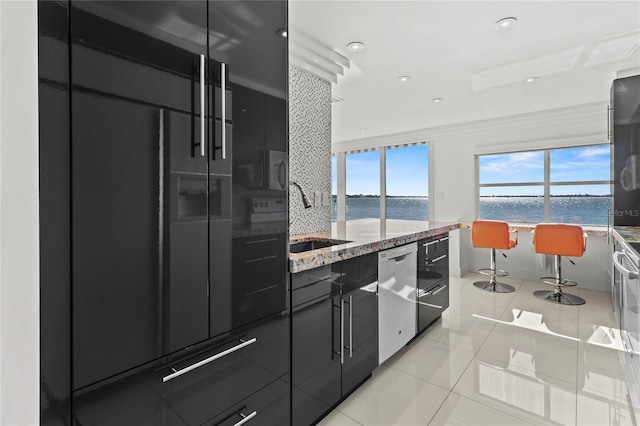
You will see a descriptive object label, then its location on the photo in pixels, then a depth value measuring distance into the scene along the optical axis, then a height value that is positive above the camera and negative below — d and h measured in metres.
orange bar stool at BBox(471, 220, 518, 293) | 4.03 -0.38
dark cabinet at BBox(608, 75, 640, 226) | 3.01 +0.60
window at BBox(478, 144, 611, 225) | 4.55 +0.39
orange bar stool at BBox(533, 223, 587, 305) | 3.61 -0.40
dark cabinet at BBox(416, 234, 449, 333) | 2.56 -0.61
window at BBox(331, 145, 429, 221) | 6.17 +0.62
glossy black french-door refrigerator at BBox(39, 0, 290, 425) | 0.80 +0.00
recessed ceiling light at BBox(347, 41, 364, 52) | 2.49 +1.34
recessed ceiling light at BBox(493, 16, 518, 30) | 2.19 +1.35
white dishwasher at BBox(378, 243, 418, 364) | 2.07 -0.62
